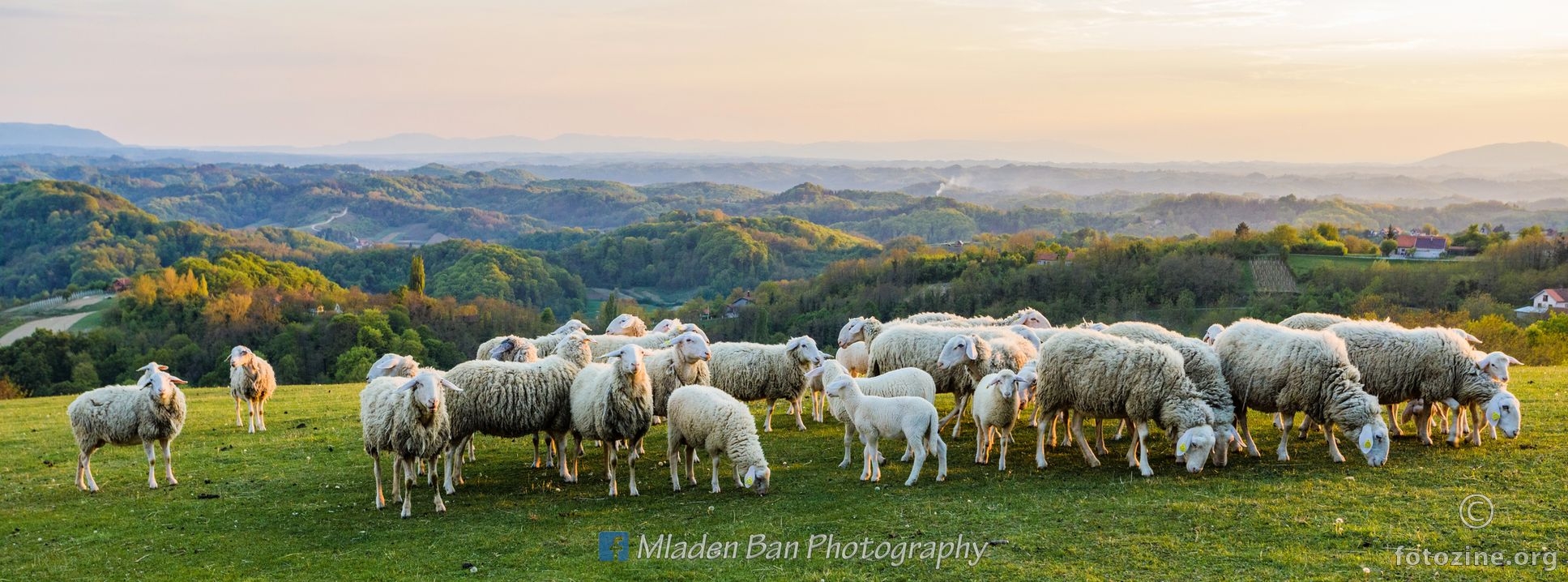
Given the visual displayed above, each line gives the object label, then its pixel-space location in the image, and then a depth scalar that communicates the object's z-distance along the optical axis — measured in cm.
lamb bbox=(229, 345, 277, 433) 1848
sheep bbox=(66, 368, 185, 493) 1387
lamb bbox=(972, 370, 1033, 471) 1300
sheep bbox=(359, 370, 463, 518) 1198
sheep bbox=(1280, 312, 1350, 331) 1614
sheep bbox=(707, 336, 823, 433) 1684
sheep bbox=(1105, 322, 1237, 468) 1249
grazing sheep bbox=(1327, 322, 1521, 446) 1313
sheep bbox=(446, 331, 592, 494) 1341
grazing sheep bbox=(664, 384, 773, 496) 1221
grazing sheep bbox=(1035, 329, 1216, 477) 1238
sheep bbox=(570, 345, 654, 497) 1293
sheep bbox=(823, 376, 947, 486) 1253
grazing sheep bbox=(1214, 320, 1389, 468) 1241
